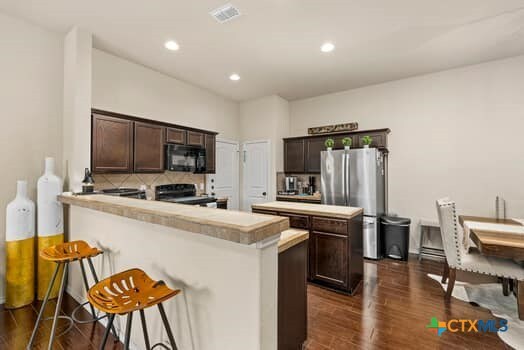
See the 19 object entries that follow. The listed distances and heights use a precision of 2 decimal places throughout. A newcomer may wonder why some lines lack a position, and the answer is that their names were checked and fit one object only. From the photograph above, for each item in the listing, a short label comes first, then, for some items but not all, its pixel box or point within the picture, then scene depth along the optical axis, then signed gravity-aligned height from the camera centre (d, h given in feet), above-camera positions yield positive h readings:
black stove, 12.93 -0.95
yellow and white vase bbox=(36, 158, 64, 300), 8.42 -1.43
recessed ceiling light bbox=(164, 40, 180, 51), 10.40 +5.95
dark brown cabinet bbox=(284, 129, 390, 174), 14.06 +2.07
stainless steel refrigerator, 12.62 -0.37
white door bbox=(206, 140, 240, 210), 16.67 +0.24
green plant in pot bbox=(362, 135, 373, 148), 13.19 +2.06
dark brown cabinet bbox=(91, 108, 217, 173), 9.87 +1.74
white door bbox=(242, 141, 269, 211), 17.29 +0.46
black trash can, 12.56 -3.16
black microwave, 12.51 +1.14
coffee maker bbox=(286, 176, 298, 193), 17.40 -0.44
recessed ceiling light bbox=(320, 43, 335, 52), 10.48 +5.87
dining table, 6.45 -1.86
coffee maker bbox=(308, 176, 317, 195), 16.76 -0.57
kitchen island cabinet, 8.51 -2.37
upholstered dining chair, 7.57 -2.73
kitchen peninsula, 3.63 -1.62
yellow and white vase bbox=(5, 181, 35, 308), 8.01 -2.41
